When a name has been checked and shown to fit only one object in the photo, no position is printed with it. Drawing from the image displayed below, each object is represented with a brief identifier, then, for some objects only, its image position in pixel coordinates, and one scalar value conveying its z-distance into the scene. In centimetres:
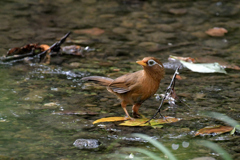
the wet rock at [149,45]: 1248
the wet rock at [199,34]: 1361
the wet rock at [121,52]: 1188
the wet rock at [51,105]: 799
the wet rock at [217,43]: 1255
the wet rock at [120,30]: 1400
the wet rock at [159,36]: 1319
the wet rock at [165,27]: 1421
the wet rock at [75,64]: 1086
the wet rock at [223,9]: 1616
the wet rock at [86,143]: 622
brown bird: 733
